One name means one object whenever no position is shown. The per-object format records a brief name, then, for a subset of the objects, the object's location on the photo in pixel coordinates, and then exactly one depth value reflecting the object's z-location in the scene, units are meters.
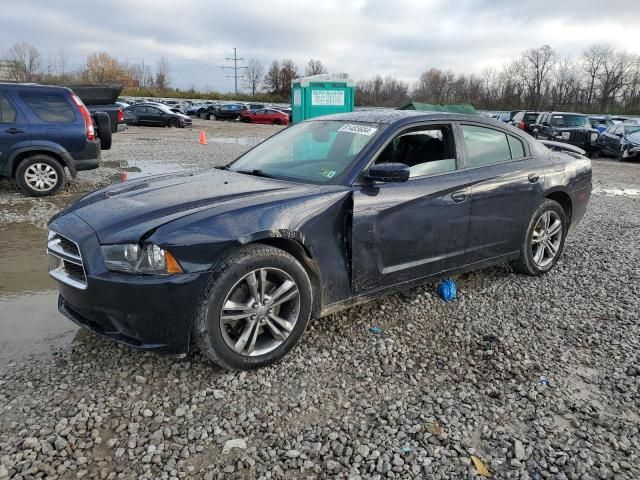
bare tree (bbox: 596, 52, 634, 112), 64.68
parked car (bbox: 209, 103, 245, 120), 40.59
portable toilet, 11.05
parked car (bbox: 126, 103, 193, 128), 30.17
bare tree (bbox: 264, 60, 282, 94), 81.38
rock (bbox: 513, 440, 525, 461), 2.38
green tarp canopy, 12.36
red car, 37.47
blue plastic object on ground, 4.25
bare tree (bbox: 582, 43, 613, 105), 67.88
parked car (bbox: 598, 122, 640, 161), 16.78
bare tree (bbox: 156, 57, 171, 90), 90.71
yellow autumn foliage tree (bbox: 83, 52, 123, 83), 83.50
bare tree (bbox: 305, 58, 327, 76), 86.88
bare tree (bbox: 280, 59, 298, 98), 78.47
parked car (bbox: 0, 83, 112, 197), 7.77
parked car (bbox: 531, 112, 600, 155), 18.67
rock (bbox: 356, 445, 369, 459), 2.37
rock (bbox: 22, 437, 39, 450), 2.36
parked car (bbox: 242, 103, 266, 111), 40.96
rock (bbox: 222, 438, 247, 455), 2.40
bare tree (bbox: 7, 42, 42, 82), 71.46
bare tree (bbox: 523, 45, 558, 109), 71.88
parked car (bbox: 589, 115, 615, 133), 22.37
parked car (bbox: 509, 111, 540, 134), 21.41
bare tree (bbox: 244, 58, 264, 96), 94.31
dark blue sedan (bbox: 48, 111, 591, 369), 2.75
